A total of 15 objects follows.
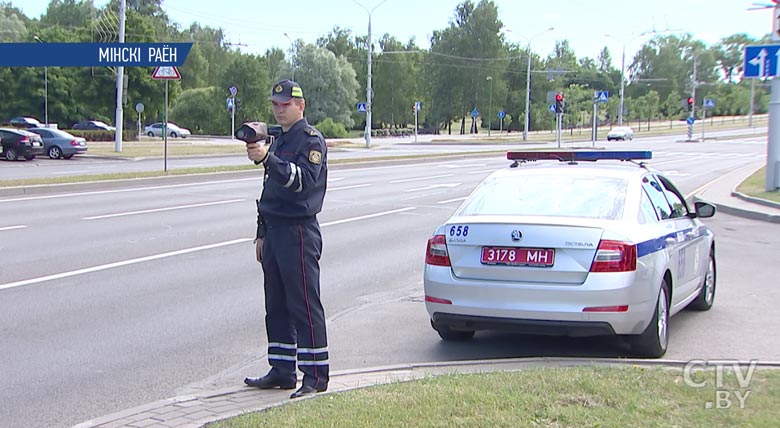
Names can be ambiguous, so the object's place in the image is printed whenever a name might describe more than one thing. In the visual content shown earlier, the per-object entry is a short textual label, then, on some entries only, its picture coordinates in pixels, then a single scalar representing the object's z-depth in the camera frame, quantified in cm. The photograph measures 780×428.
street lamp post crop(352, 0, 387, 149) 5466
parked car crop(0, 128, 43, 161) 3459
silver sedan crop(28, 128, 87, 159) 3703
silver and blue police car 633
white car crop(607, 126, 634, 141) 7200
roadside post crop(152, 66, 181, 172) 2428
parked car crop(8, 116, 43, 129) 6107
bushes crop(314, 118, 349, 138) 7469
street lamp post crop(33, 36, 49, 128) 7144
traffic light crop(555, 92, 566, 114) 4690
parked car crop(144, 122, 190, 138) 7269
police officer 524
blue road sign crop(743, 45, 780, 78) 1973
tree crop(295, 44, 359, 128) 9288
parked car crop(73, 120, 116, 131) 7125
